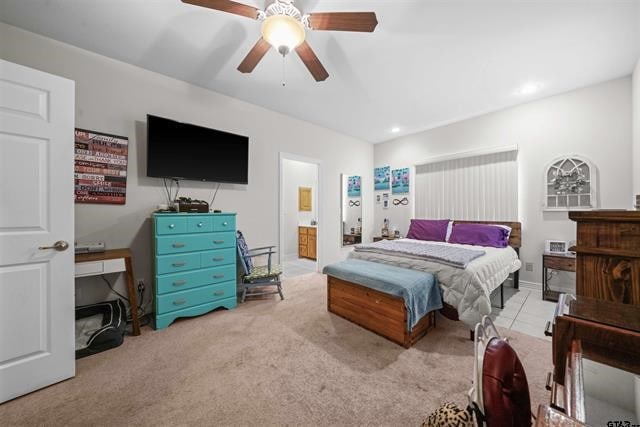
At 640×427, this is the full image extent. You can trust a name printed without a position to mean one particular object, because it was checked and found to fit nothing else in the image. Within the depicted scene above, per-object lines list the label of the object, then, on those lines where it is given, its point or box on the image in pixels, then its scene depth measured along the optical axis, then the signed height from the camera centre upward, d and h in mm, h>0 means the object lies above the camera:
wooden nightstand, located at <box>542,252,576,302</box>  2930 -652
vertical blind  3627 +427
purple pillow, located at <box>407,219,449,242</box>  3867 -273
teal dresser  2352 -535
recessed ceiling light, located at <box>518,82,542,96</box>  2938 +1591
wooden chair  2975 -768
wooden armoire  803 -149
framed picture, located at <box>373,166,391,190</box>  5207 +804
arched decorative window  3008 +378
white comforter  2090 -636
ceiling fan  1547 +1313
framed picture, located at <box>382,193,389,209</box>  5230 +285
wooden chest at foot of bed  2062 -951
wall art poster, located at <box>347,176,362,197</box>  5039 +587
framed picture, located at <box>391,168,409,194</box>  4883 +681
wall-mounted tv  2551 +728
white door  1484 -97
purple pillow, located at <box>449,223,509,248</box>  3297 -317
